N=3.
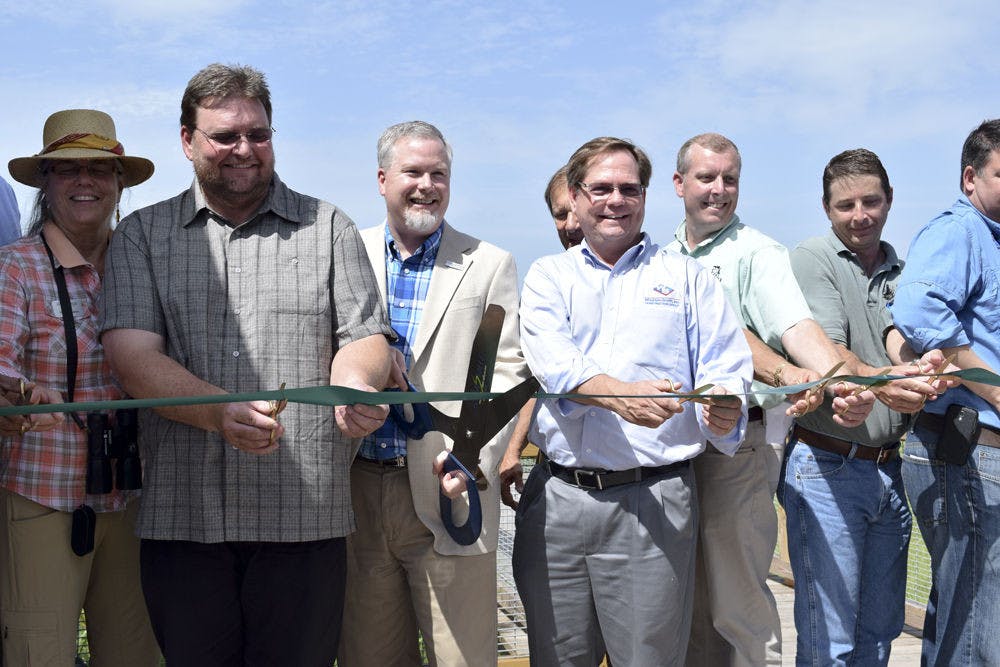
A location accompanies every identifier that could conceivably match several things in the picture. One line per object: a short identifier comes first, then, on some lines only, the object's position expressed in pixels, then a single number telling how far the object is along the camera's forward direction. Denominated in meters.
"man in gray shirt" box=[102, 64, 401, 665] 2.71
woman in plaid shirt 2.87
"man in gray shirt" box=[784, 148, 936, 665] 3.53
